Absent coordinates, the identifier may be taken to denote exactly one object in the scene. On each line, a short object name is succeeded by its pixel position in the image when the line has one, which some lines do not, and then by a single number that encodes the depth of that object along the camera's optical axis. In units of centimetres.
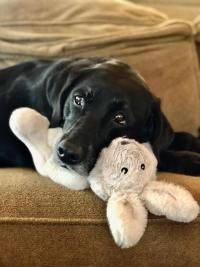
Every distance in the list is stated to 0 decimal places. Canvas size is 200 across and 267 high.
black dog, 119
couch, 179
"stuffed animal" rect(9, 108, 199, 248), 100
